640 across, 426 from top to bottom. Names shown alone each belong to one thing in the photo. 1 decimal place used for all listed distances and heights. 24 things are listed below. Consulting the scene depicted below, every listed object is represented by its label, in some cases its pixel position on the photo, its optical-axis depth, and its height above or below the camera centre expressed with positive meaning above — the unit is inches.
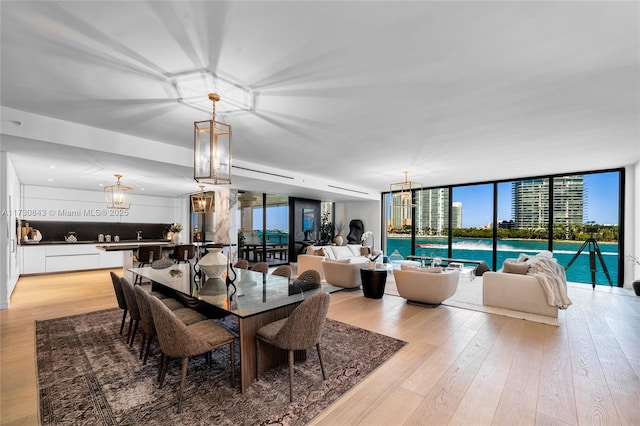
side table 195.5 -48.2
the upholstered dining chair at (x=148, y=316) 93.0 -40.0
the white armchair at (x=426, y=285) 172.1 -44.9
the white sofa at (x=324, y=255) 262.4 -44.2
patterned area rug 77.7 -56.7
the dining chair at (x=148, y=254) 234.1 -36.3
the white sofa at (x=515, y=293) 157.5 -46.3
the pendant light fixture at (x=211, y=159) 101.9 +19.5
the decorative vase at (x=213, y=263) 127.8 -23.4
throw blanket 152.1 -37.1
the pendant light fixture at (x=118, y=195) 240.2 +12.8
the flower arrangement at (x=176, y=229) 323.3 -21.0
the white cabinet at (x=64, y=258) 281.1 -52.2
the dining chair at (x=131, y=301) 110.9 -36.3
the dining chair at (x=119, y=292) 126.4 -37.3
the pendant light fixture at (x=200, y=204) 282.4 +6.8
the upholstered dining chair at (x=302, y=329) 84.4 -35.7
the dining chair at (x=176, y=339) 80.2 -37.4
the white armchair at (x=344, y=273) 221.8 -48.4
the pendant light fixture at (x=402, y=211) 257.8 +1.7
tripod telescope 235.3 -35.6
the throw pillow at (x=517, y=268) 168.7 -32.7
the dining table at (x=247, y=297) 89.9 -30.3
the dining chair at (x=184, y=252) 252.4 -37.5
